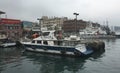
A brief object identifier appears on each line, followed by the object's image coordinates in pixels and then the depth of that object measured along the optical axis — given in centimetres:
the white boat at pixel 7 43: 2271
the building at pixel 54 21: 6136
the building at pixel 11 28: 3065
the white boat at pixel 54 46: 1425
